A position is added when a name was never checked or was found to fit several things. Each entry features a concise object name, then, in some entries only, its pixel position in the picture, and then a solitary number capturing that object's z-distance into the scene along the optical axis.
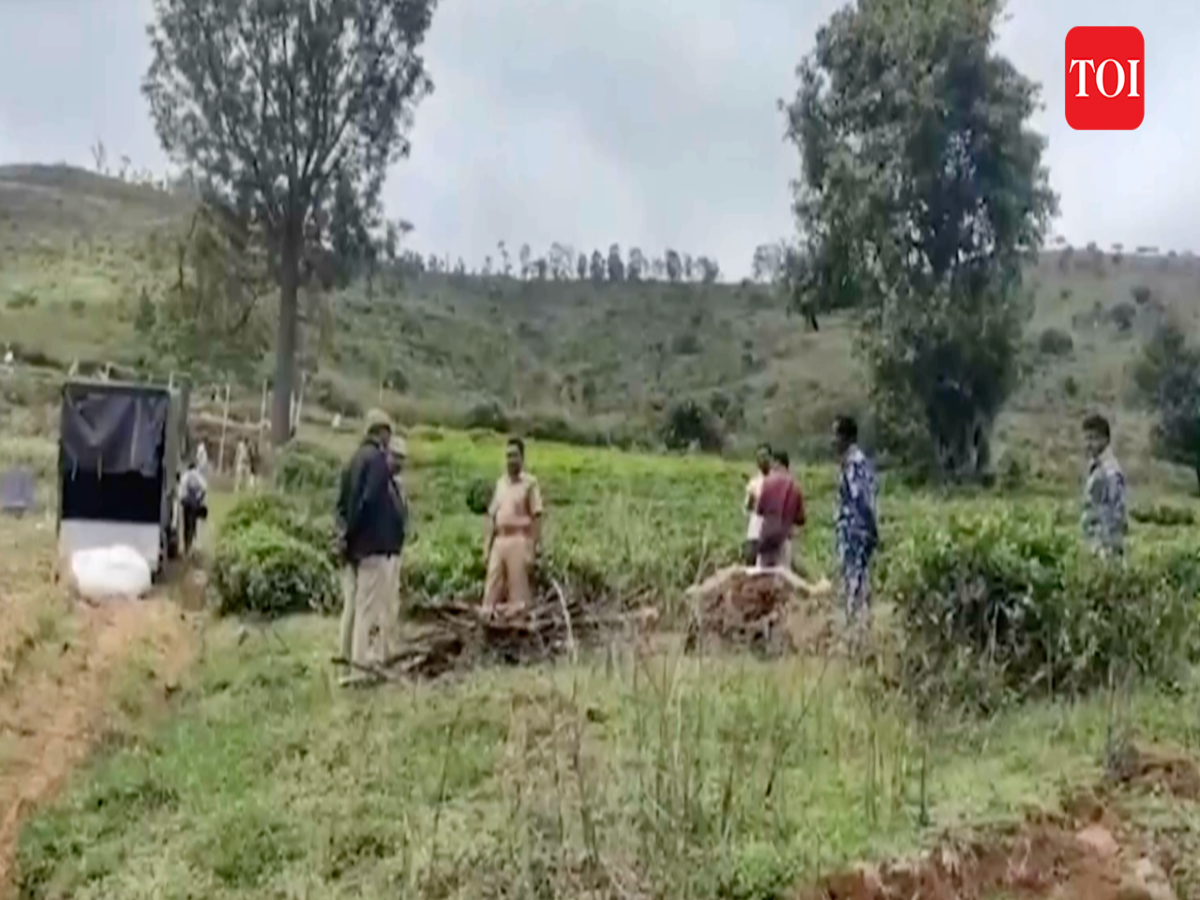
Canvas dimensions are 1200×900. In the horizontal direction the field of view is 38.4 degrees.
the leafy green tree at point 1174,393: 40.12
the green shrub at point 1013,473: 33.75
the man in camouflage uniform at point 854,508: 11.26
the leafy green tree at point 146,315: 36.59
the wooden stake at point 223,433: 32.66
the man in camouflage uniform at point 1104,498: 10.31
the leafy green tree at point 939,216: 34.00
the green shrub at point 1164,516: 28.17
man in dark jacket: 10.63
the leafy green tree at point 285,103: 33.34
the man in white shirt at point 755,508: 12.72
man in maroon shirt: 12.66
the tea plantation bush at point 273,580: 15.45
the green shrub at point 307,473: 26.36
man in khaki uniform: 12.36
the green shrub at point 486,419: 41.03
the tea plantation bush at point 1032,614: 9.45
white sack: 16.55
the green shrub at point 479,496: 25.82
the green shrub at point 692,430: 42.25
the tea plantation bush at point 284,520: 18.27
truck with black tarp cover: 17.94
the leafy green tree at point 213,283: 34.78
